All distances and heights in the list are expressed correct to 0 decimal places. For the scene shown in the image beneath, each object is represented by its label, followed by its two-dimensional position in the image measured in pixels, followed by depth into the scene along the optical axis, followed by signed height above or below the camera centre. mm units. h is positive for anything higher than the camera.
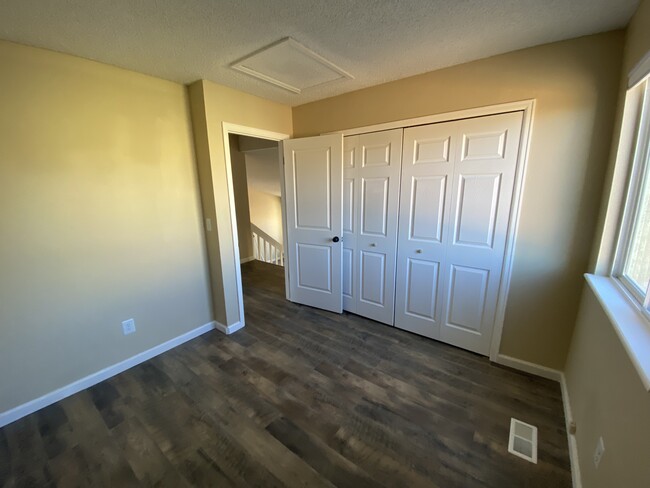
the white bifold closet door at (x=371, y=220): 2471 -296
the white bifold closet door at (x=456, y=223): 1972 -276
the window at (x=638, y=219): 1289 -159
